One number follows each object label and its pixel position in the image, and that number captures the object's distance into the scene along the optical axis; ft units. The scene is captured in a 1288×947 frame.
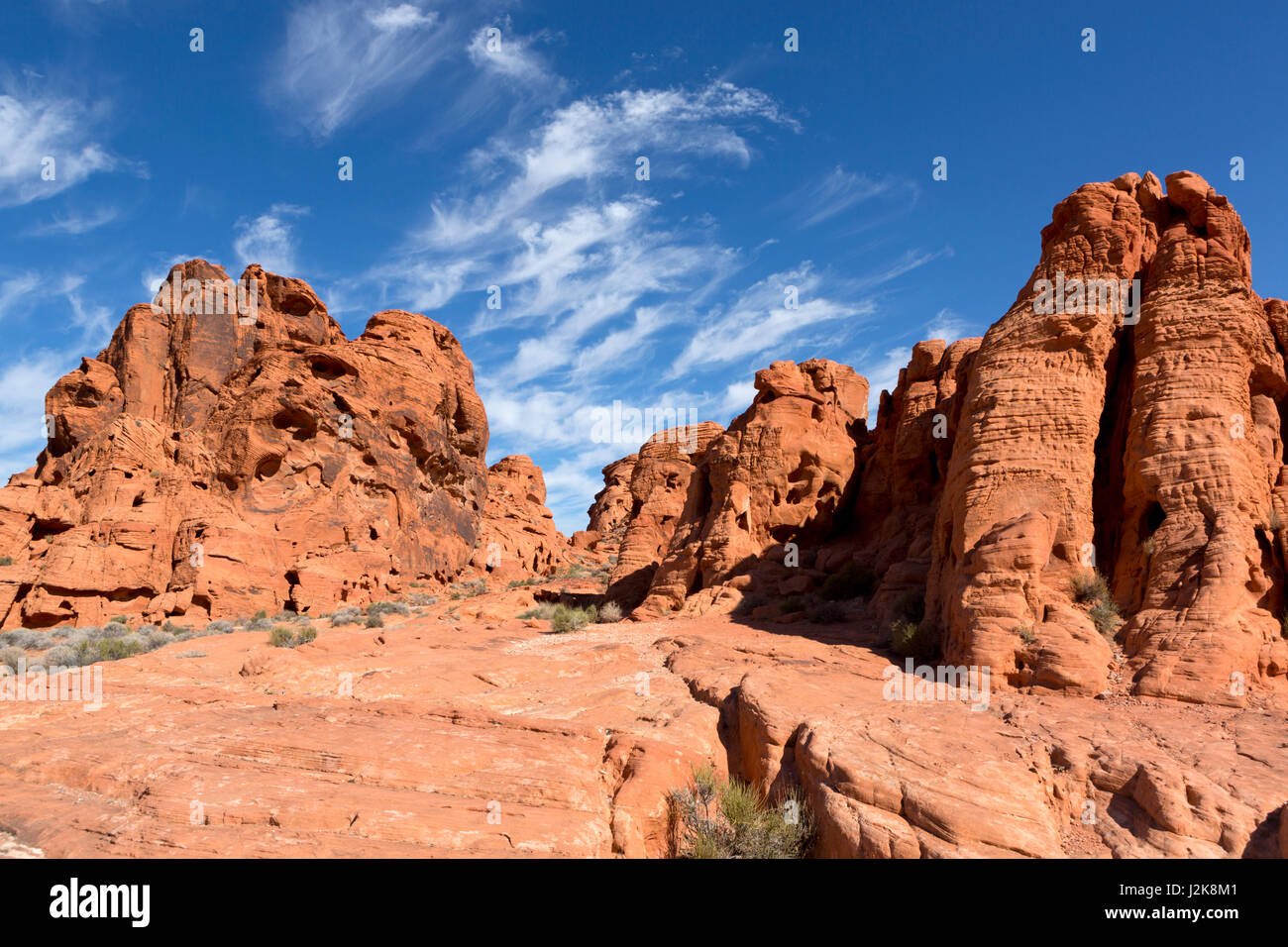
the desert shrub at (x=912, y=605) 48.91
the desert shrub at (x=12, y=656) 55.13
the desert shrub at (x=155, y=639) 62.94
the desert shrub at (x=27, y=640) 67.40
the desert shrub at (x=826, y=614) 55.62
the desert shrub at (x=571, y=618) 63.67
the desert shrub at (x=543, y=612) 72.78
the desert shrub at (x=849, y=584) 60.75
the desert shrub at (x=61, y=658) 52.06
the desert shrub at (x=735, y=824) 22.50
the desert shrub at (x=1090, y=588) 37.65
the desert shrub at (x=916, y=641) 41.96
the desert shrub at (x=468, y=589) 105.48
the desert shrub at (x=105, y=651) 54.29
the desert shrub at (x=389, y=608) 85.07
